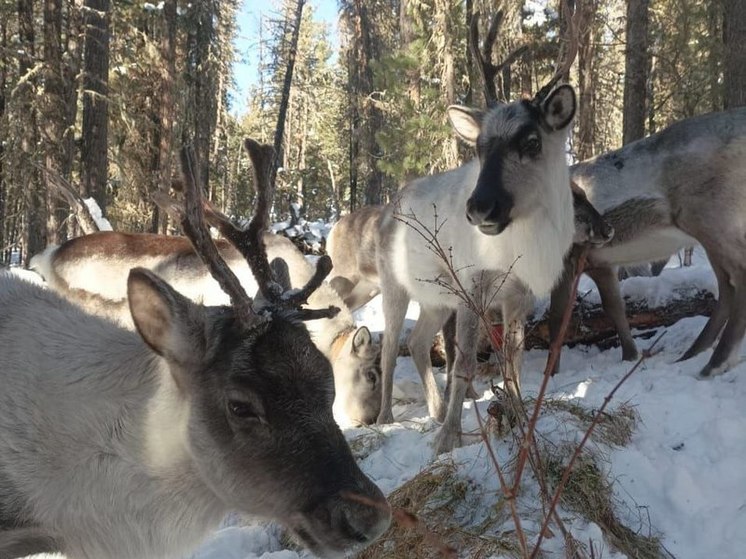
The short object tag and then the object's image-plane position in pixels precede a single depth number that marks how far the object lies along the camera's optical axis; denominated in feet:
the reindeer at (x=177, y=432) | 8.09
